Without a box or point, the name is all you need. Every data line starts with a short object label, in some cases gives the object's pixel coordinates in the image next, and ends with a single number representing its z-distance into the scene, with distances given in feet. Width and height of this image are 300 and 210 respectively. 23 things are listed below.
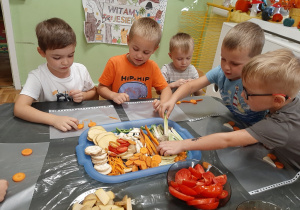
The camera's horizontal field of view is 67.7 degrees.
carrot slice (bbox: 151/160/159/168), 2.46
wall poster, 7.80
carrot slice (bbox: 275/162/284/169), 2.71
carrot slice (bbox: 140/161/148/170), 2.41
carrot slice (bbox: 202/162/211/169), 2.40
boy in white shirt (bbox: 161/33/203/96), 5.34
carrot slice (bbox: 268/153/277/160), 2.82
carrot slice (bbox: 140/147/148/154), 2.64
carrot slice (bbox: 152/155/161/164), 2.52
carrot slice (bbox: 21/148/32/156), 2.38
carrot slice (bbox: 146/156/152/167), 2.47
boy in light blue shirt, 3.18
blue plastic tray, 2.19
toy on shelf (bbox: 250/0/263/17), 7.18
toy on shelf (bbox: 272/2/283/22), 6.58
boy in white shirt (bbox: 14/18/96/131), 2.95
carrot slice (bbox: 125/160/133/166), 2.43
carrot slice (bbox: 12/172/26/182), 2.08
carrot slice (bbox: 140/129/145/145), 2.81
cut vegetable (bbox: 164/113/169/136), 3.04
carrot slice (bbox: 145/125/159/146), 2.80
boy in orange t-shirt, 3.86
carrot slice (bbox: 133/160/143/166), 2.43
